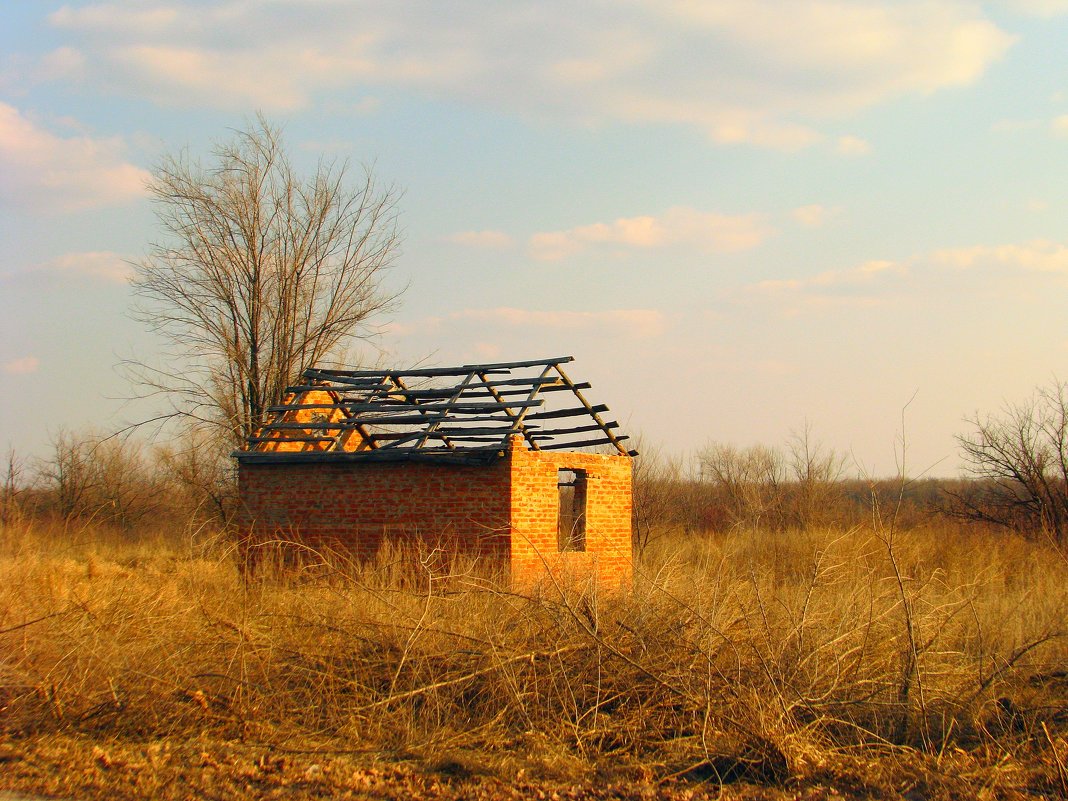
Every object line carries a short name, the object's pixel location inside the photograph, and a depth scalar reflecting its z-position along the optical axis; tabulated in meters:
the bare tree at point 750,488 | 31.77
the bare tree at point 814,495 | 29.70
